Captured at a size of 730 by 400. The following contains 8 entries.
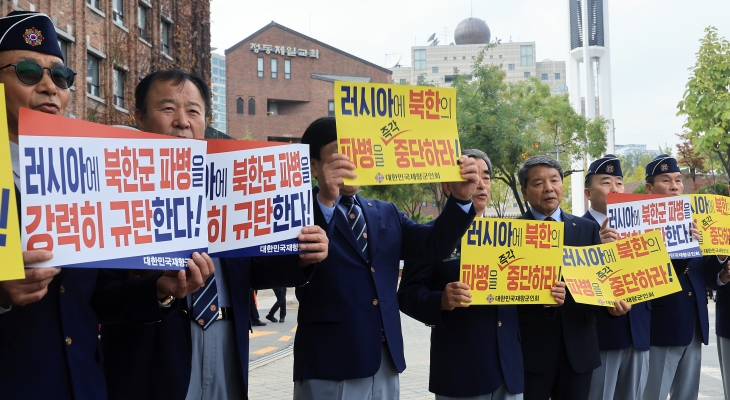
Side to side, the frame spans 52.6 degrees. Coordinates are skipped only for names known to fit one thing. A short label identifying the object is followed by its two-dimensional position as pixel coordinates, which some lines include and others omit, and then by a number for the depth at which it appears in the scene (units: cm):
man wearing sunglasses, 257
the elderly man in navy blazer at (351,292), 374
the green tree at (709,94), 1883
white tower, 7825
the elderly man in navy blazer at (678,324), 596
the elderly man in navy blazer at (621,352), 527
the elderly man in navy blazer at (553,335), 465
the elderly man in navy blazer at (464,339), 422
